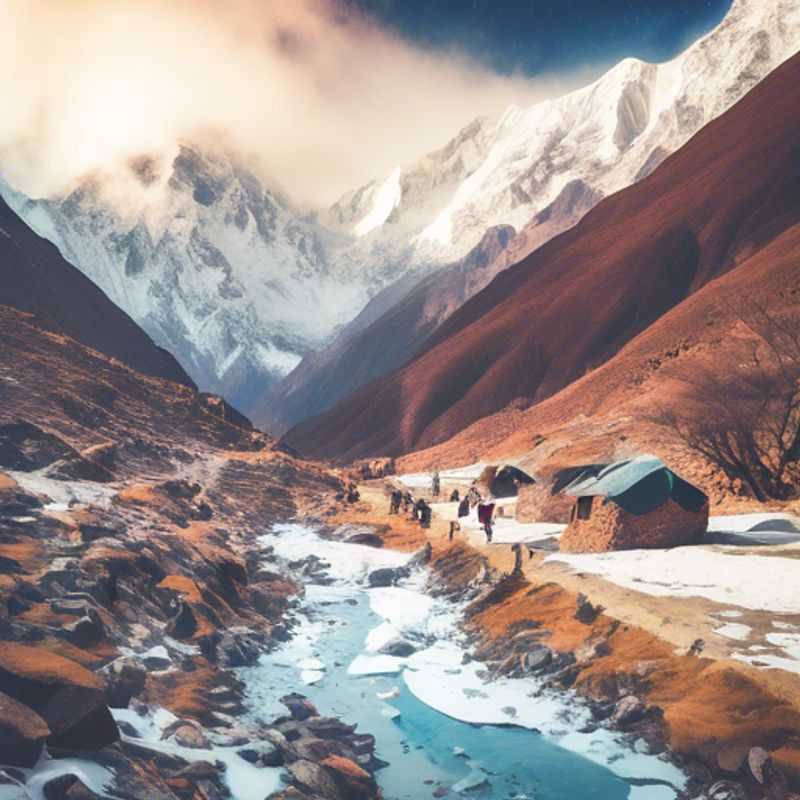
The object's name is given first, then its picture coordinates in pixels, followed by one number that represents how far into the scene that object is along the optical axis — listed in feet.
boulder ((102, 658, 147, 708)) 34.12
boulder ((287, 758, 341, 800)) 31.17
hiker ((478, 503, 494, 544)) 75.72
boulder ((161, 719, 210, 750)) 33.04
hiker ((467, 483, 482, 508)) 113.50
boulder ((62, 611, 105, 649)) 39.05
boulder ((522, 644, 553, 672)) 43.32
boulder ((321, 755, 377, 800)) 31.99
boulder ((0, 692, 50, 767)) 24.53
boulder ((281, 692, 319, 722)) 40.81
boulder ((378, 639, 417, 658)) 52.85
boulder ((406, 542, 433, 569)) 80.84
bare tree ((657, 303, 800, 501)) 73.26
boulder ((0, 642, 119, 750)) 27.53
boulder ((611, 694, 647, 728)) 35.04
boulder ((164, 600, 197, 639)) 47.39
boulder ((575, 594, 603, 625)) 45.83
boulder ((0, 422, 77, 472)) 80.84
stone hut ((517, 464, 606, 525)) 84.84
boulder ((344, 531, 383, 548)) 98.02
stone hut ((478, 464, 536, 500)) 115.26
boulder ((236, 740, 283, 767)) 33.06
